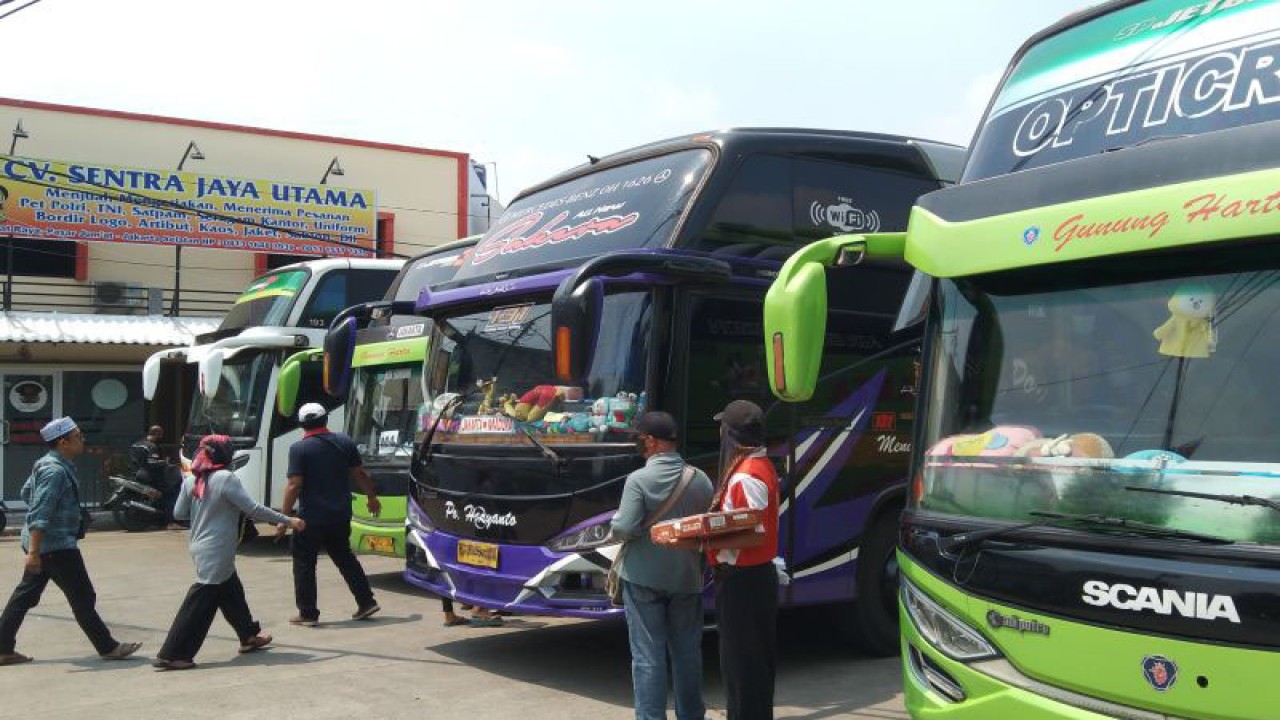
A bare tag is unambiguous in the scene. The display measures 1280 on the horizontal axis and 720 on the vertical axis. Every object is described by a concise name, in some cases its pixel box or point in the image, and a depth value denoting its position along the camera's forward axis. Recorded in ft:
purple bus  23.82
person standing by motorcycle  59.41
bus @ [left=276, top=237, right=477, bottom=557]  37.86
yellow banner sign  69.05
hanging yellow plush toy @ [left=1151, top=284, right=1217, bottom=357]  13.05
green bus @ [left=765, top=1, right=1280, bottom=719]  11.99
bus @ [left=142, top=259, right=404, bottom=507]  48.75
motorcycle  59.06
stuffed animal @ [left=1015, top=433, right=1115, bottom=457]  13.56
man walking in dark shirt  32.32
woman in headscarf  27.25
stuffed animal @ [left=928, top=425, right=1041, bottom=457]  14.43
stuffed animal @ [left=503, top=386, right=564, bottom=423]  24.57
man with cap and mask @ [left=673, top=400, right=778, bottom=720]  18.74
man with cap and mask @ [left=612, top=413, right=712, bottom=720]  19.94
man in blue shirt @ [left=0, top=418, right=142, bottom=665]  27.58
